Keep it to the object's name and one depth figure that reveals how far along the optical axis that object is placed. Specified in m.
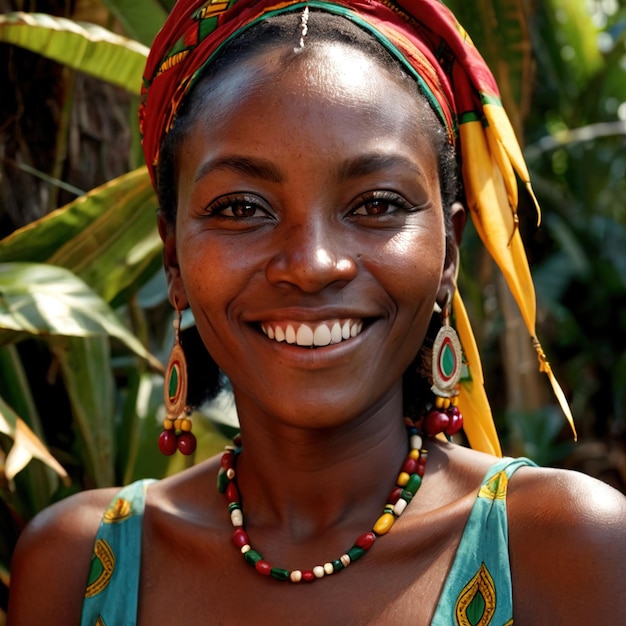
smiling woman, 1.84
